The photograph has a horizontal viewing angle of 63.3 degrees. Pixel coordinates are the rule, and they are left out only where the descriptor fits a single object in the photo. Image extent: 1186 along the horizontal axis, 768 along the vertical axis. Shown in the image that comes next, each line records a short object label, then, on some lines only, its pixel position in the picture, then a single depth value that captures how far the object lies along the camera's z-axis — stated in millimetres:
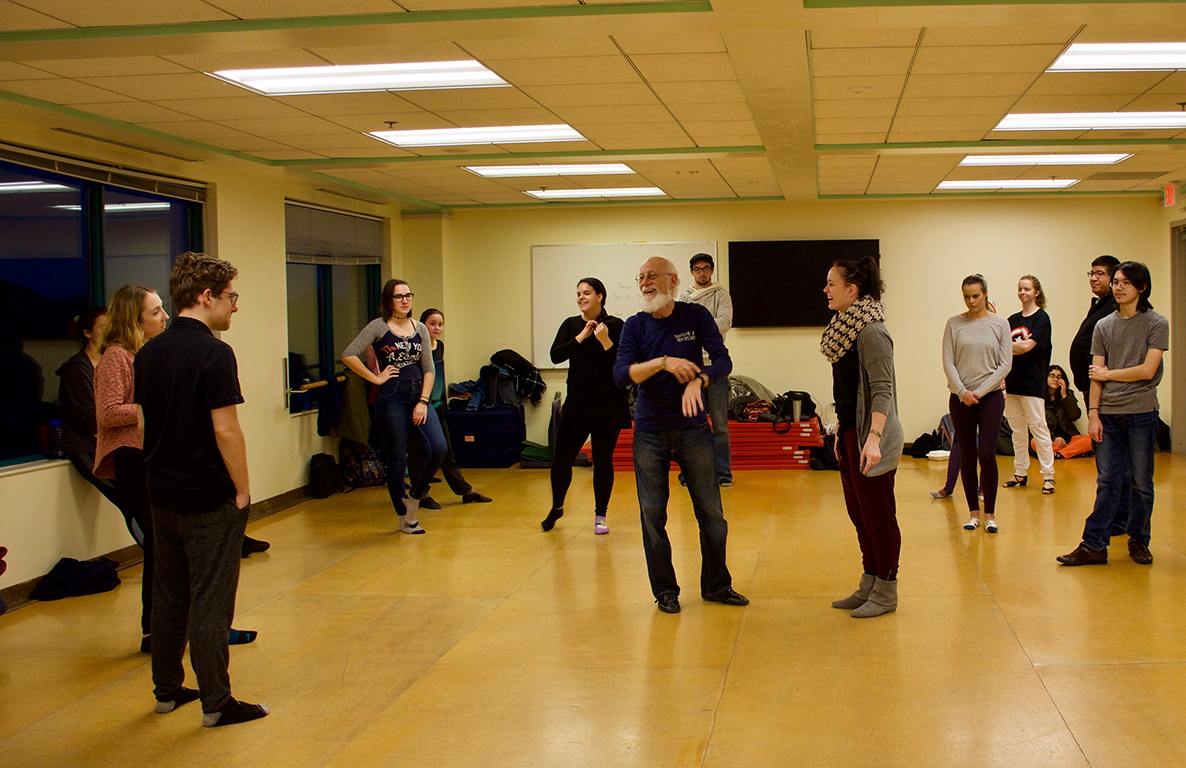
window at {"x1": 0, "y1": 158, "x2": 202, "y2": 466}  5309
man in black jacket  5316
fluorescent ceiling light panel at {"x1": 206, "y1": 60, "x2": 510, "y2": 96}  4680
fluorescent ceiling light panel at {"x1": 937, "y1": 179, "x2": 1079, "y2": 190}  8797
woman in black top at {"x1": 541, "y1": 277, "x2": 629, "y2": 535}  5586
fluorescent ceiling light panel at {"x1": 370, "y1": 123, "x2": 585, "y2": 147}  6207
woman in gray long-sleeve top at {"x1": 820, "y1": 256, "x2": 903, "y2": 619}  3900
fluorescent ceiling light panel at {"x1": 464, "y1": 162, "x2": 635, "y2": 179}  7734
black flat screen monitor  10000
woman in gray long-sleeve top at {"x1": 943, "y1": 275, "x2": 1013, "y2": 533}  5688
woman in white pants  6660
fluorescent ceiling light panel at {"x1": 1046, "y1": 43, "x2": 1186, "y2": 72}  4473
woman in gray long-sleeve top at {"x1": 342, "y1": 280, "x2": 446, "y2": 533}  6113
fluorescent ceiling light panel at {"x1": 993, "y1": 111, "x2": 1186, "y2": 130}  6008
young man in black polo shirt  3049
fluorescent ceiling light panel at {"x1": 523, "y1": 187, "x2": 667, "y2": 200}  9234
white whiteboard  10227
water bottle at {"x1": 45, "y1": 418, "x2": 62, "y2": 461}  5375
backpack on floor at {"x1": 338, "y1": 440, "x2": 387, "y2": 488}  8352
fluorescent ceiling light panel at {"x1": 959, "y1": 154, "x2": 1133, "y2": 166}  7426
